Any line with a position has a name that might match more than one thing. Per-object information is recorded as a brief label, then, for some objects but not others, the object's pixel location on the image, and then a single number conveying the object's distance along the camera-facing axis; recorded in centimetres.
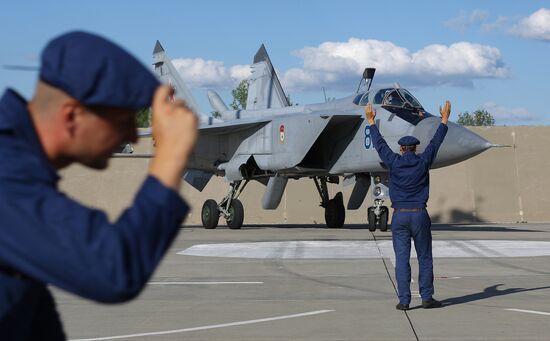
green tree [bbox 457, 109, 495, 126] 11144
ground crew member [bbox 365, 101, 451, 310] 879
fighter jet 2025
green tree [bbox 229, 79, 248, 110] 8769
